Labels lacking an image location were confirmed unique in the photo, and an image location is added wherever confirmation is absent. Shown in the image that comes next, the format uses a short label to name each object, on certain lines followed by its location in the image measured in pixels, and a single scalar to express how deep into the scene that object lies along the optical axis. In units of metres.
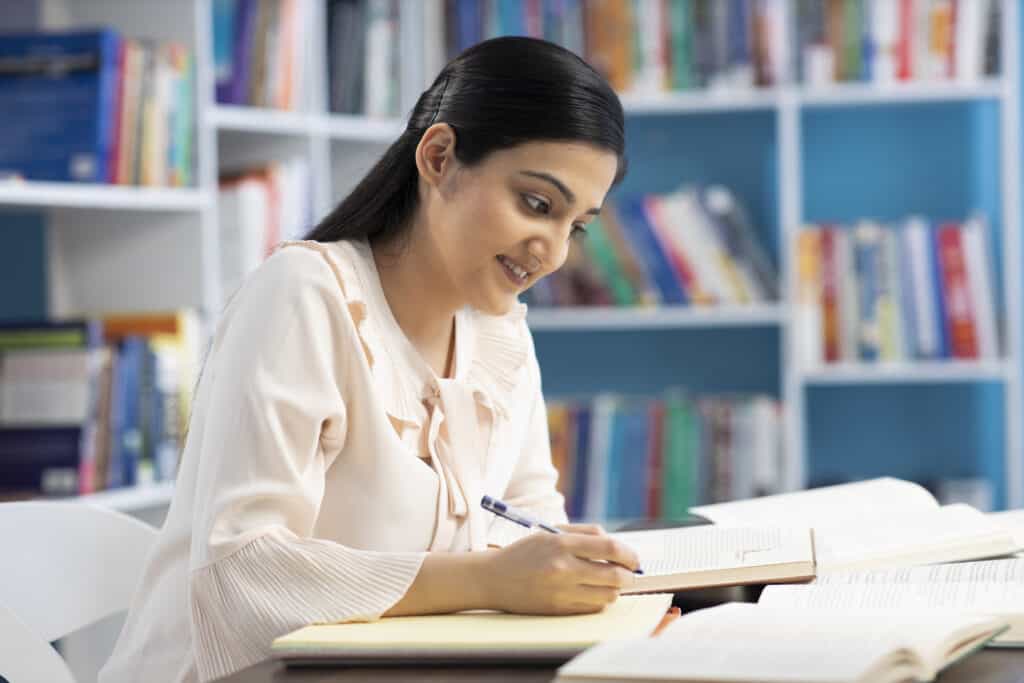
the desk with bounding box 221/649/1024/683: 2.08
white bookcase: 4.29
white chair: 3.17
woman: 2.51
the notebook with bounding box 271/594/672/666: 2.15
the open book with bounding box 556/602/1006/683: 1.86
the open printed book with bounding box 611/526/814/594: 2.63
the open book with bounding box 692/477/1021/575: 2.92
